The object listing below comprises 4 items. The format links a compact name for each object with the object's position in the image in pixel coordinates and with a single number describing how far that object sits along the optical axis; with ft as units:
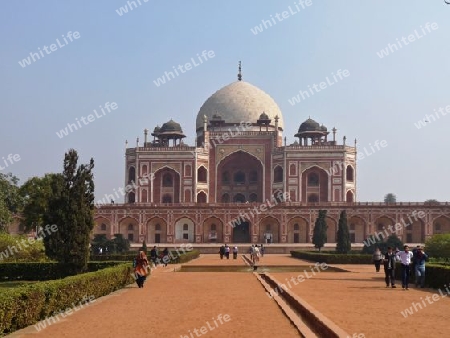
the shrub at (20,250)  81.82
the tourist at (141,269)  48.49
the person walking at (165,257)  82.94
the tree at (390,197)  428.15
